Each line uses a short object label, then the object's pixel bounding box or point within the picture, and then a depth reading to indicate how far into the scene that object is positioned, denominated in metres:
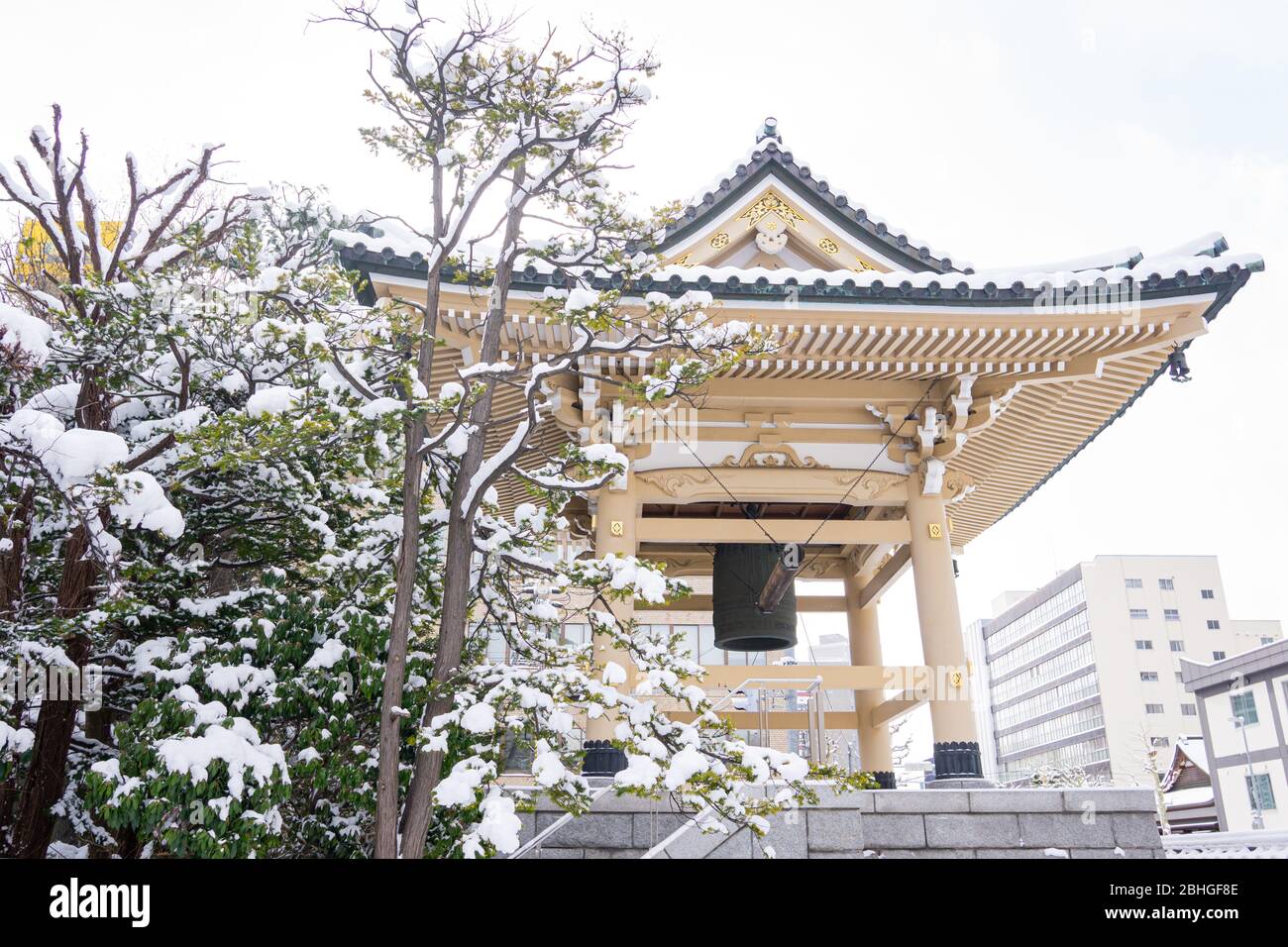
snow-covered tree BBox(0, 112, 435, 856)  4.46
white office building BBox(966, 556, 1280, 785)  54.50
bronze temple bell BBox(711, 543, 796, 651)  8.73
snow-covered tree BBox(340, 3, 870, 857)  4.52
